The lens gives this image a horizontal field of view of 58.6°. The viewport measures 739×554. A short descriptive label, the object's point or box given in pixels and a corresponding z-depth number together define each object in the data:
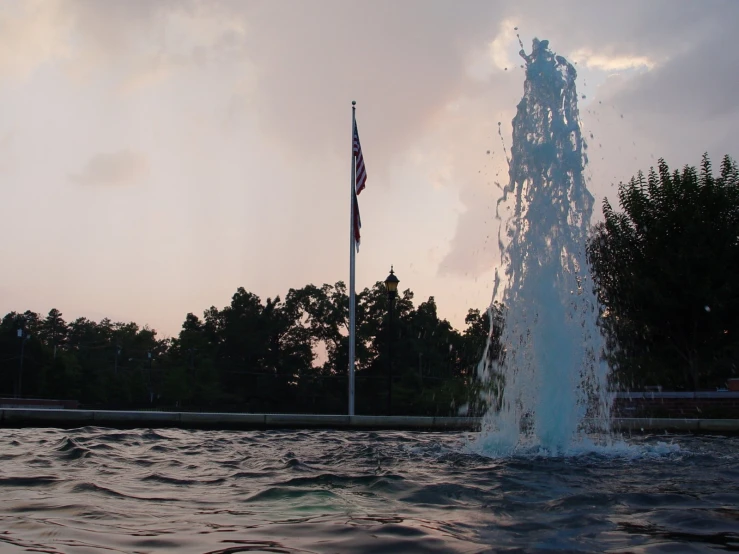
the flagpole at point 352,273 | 16.73
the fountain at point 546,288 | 8.75
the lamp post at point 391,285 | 17.67
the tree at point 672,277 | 19.06
